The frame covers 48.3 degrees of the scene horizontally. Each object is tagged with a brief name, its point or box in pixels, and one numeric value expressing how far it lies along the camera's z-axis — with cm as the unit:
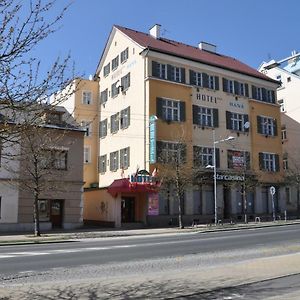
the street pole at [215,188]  2607
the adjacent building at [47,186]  2074
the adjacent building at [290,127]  3438
